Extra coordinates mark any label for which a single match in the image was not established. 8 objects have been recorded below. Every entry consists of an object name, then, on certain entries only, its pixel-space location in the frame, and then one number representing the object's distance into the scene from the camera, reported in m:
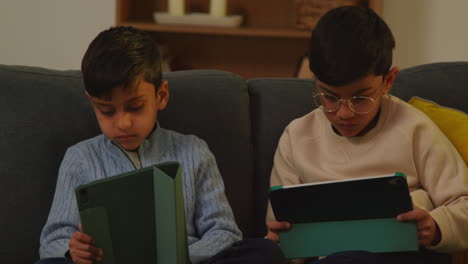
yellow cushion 3.14
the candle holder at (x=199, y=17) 5.86
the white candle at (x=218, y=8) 5.86
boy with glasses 2.79
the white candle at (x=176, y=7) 5.91
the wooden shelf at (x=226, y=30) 5.82
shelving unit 6.24
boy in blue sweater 2.86
